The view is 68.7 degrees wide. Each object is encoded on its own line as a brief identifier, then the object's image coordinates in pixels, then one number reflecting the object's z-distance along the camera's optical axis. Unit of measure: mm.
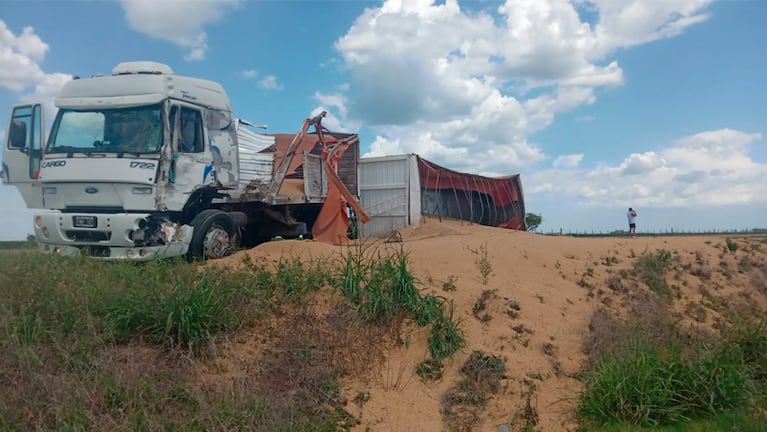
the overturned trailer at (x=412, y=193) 15078
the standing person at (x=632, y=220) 20453
